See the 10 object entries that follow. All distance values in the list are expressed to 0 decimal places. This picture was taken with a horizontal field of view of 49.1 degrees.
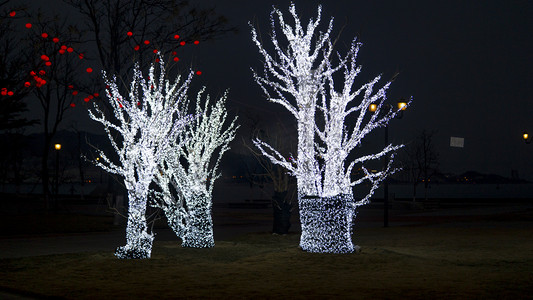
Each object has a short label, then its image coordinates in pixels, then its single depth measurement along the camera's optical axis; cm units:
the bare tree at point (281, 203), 2195
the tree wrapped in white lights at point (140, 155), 1369
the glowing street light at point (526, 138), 4059
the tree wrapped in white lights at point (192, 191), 1653
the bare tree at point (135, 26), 2759
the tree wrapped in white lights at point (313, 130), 1493
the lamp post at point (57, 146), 3917
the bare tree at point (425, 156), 7000
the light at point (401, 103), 2561
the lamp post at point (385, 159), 2591
